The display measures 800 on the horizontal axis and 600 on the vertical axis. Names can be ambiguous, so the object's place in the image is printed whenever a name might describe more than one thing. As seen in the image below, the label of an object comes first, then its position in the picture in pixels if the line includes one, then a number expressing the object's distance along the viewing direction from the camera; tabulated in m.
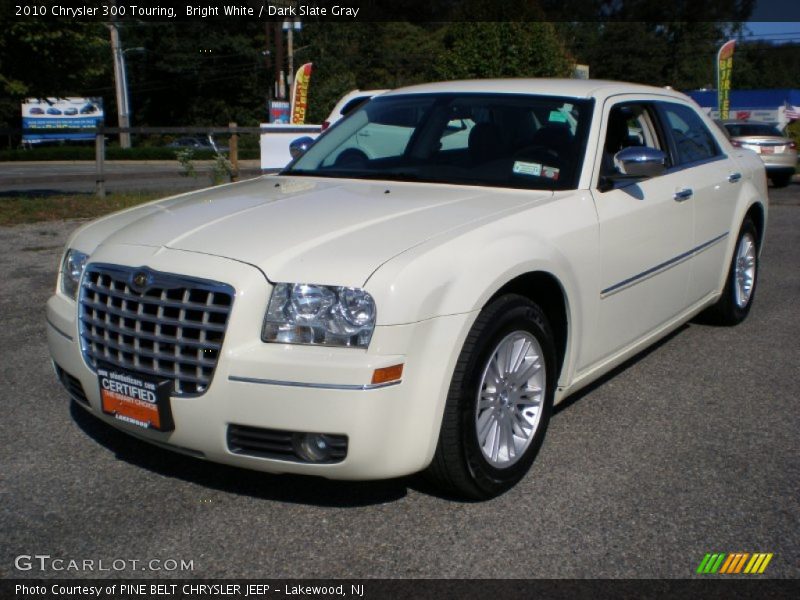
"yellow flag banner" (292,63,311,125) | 22.66
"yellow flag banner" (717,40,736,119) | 26.09
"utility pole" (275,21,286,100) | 40.65
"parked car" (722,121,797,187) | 19.55
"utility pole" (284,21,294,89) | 41.84
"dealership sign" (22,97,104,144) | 55.50
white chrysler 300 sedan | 3.00
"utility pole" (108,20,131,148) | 46.84
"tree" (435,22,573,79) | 28.17
